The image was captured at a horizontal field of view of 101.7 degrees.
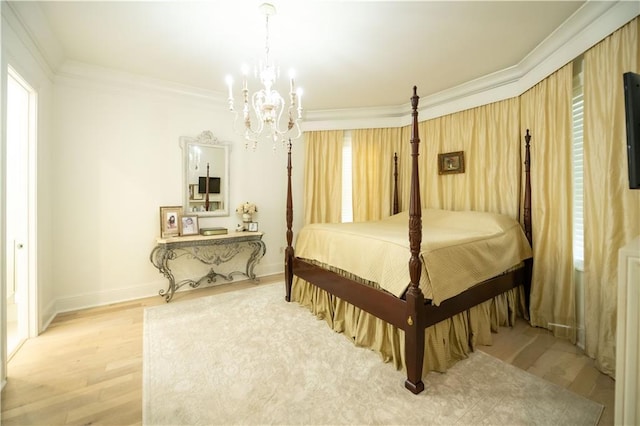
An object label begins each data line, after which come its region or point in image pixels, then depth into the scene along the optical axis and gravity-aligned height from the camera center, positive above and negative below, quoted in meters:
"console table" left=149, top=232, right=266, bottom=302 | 3.10 -0.54
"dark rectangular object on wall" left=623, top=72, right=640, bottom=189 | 1.23 +0.45
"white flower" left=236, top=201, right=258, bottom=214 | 3.81 +0.06
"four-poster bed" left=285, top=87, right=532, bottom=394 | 1.67 -0.52
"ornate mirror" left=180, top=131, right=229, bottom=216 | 3.49 +0.51
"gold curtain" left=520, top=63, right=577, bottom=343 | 2.32 +0.06
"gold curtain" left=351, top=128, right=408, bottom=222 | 4.35 +0.69
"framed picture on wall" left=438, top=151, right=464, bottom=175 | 3.56 +0.70
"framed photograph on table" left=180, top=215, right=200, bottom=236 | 3.36 -0.17
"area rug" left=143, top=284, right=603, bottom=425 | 1.45 -1.12
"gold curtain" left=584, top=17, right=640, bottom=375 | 1.79 +0.18
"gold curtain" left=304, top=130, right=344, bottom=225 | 4.40 +0.61
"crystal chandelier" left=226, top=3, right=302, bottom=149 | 1.98 +0.96
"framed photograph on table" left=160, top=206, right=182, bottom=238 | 3.26 -0.10
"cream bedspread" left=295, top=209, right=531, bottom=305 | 1.79 -0.31
